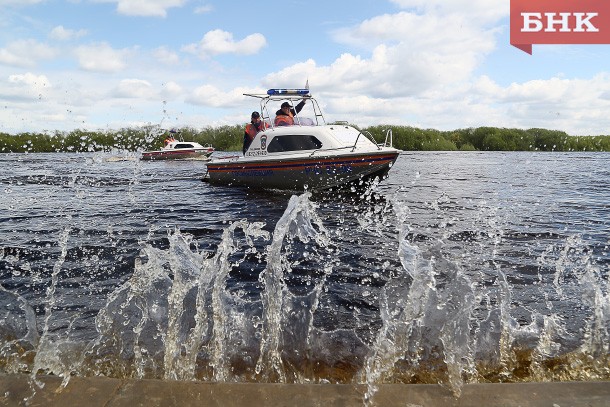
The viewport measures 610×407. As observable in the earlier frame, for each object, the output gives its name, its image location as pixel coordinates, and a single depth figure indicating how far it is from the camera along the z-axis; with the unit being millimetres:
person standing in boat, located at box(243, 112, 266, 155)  17734
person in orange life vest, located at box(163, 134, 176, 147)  39562
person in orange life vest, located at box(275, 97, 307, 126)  17219
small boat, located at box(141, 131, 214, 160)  37969
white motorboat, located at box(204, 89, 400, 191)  14680
